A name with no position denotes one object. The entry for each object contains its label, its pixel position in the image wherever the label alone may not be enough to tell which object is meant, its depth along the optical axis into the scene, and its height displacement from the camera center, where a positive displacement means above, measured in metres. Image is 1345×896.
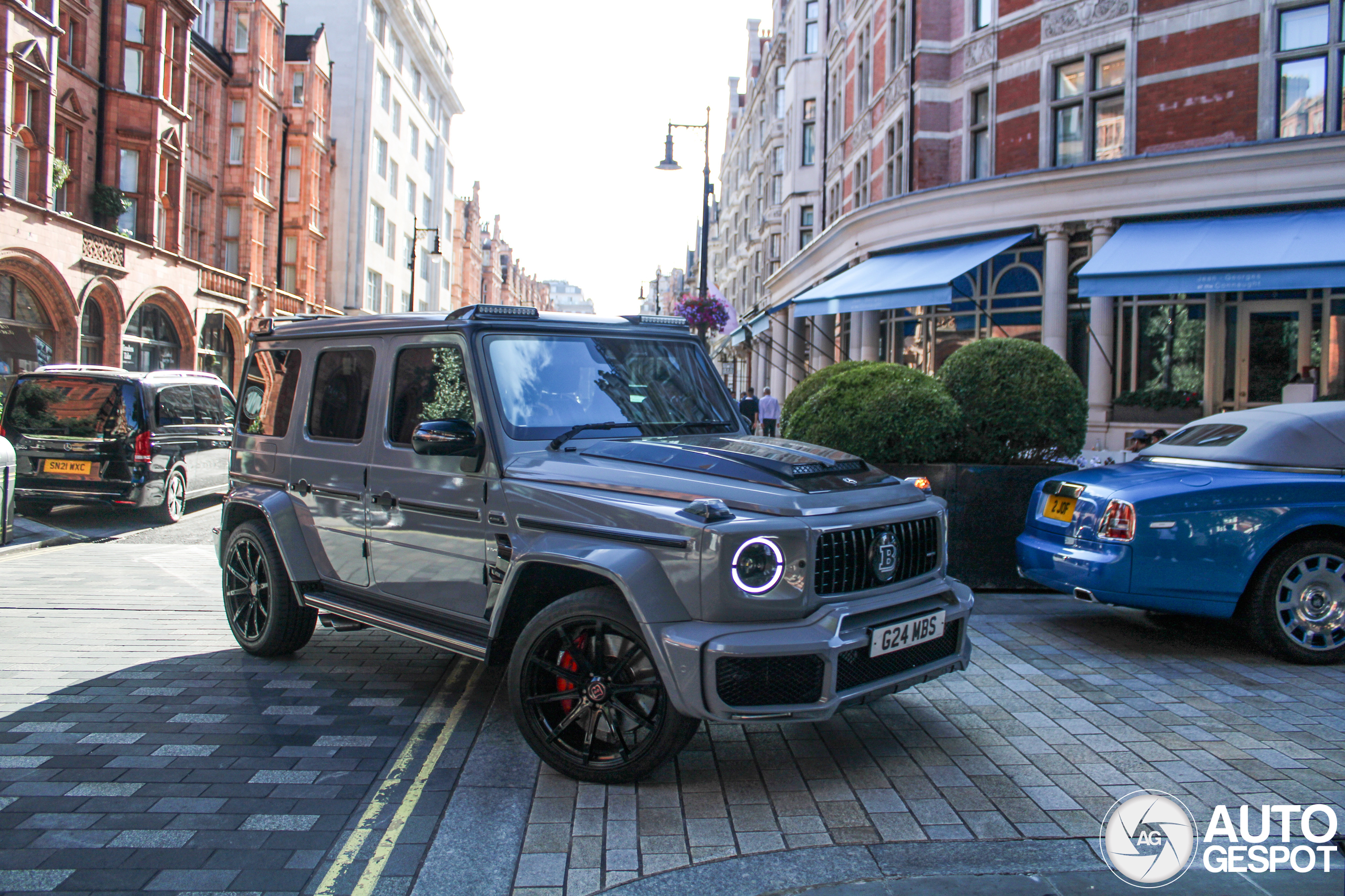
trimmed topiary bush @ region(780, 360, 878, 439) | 9.42 +0.68
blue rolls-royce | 5.83 -0.51
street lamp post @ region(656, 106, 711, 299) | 22.05 +5.93
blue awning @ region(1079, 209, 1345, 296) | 13.54 +3.22
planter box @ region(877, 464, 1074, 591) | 8.05 -0.49
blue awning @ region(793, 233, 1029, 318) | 17.16 +3.50
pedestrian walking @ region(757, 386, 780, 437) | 23.96 +1.12
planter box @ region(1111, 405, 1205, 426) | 17.03 +0.91
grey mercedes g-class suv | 3.61 -0.38
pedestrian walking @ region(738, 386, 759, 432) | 19.86 +0.97
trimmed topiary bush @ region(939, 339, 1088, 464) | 8.27 +0.48
